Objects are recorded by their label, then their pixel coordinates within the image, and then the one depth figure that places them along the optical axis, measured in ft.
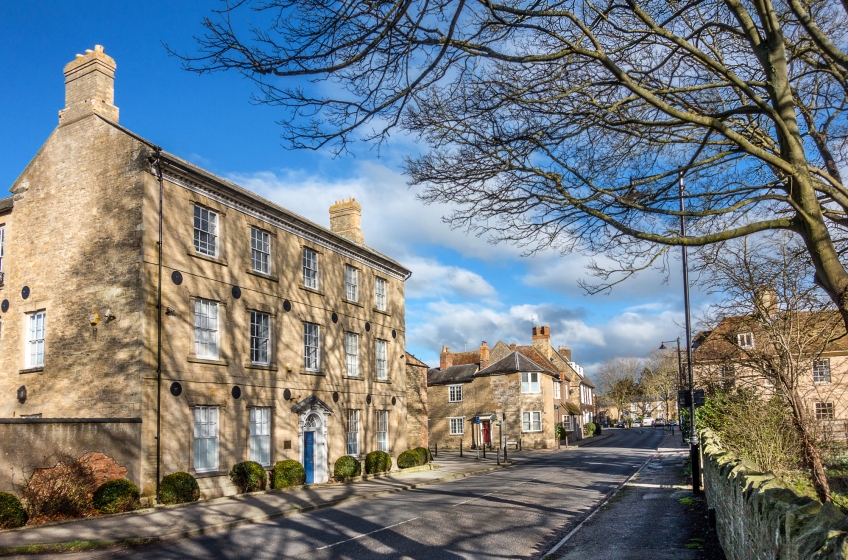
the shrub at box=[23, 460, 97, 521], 53.16
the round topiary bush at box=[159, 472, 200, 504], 62.13
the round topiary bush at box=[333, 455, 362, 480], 89.45
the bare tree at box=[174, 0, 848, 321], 22.29
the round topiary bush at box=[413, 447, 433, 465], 109.40
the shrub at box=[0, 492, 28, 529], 49.19
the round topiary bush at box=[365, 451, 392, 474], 97.81
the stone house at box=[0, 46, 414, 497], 63.62
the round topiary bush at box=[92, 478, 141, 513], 56.70
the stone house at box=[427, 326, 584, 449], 178.29
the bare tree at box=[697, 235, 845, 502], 51.32
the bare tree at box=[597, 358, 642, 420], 361.30
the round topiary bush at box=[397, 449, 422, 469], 105.70
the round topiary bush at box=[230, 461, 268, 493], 72.02
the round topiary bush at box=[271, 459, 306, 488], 77.00
